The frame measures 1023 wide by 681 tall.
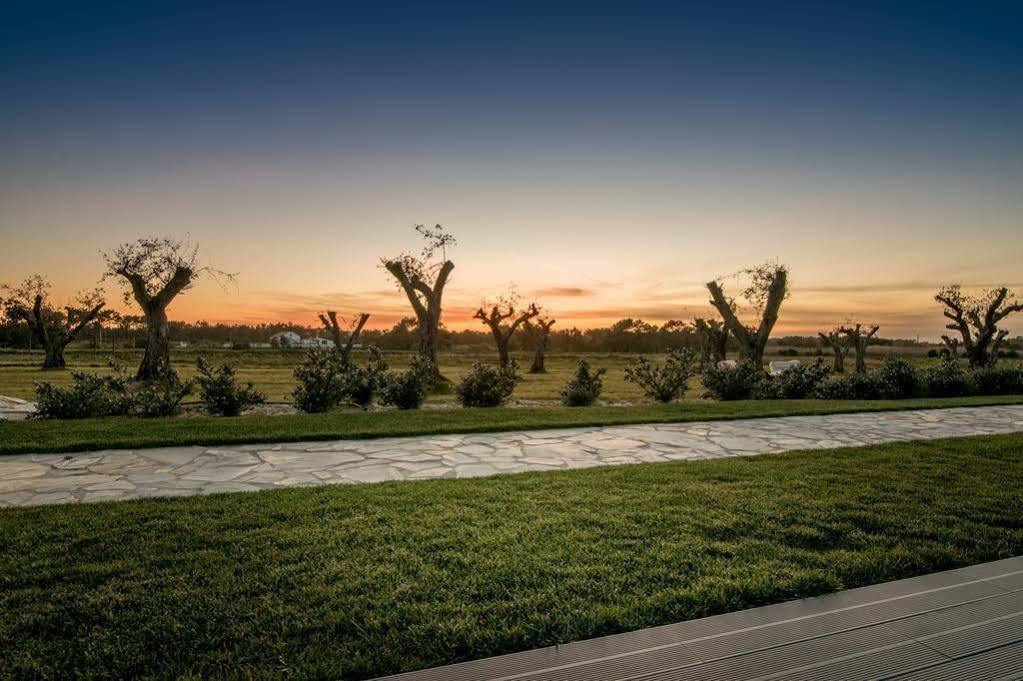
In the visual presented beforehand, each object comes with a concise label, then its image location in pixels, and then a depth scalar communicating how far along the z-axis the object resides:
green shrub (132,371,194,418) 9.09
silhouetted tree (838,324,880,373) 29.32
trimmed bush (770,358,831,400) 13.27
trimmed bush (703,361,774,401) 13.15
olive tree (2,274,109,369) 27.16
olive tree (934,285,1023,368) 21.58
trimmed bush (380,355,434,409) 10.75
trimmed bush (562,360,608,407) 12.06
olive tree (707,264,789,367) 16.66
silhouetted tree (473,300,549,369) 26.92
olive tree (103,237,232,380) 16.89
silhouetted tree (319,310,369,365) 15.79
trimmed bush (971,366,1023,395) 14.57
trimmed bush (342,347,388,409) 11.25
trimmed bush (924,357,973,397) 13.86
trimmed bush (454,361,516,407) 11.23
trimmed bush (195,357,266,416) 9.41
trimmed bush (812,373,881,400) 13.37
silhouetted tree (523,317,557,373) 29.11
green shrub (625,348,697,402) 12.67
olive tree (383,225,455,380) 17.93
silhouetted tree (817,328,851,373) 29.97
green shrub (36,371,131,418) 8.55
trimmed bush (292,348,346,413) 10.07
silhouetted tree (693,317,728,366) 28.03
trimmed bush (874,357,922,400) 13.42
